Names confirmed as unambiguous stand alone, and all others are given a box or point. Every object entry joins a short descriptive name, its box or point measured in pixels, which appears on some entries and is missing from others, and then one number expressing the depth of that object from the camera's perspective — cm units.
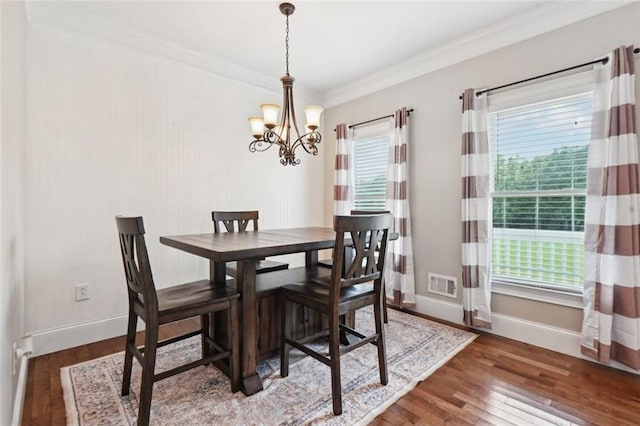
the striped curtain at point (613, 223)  193
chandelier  220
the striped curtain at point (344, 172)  381
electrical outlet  242
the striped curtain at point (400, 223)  314
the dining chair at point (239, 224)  249
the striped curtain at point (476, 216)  261
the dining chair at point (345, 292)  160
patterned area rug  158
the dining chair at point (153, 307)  145
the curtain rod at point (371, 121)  319
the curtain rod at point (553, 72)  207
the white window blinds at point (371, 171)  358
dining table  157
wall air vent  288
